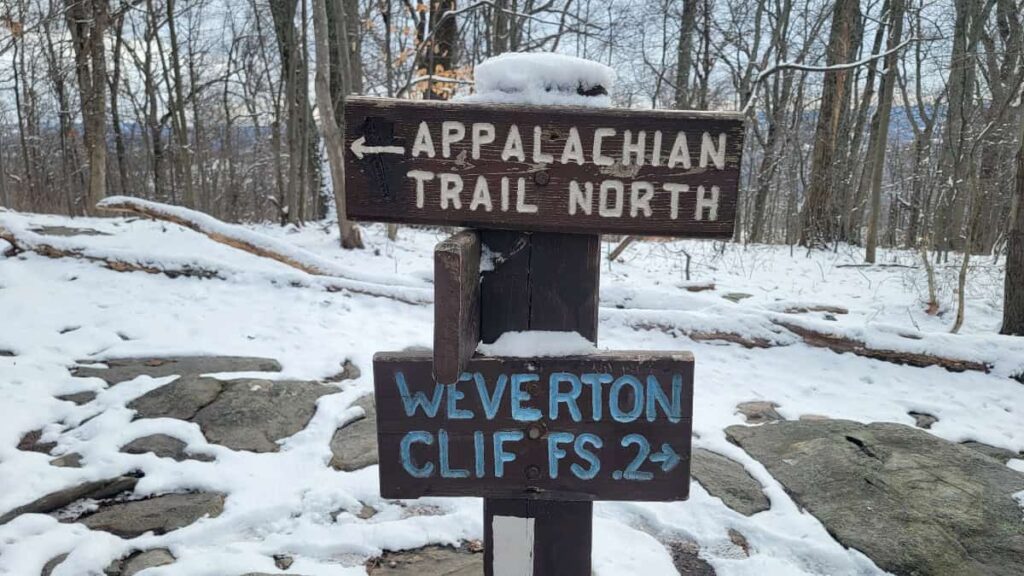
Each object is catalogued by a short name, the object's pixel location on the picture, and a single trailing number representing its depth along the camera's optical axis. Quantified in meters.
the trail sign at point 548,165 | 1.32
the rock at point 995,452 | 3.36
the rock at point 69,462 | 2.95
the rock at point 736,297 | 6.65
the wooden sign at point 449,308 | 1.22
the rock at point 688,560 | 2.42
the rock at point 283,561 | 2.36
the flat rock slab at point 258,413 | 3.34
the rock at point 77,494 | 2.62
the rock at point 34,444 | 3.11
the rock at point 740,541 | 2.57
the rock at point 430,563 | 2.37
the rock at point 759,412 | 3.87
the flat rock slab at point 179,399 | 3.49
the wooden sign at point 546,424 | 1.43
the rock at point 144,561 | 2.30
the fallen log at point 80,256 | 5.70
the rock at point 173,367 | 3.95
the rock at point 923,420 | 3.74
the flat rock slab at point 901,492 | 2.46
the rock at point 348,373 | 4.23
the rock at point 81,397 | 3.61
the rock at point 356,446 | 3.13
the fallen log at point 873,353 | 4.38
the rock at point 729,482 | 2.89
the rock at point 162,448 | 3.11
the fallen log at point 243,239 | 6.11
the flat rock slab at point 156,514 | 2.56
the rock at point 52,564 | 2.26
